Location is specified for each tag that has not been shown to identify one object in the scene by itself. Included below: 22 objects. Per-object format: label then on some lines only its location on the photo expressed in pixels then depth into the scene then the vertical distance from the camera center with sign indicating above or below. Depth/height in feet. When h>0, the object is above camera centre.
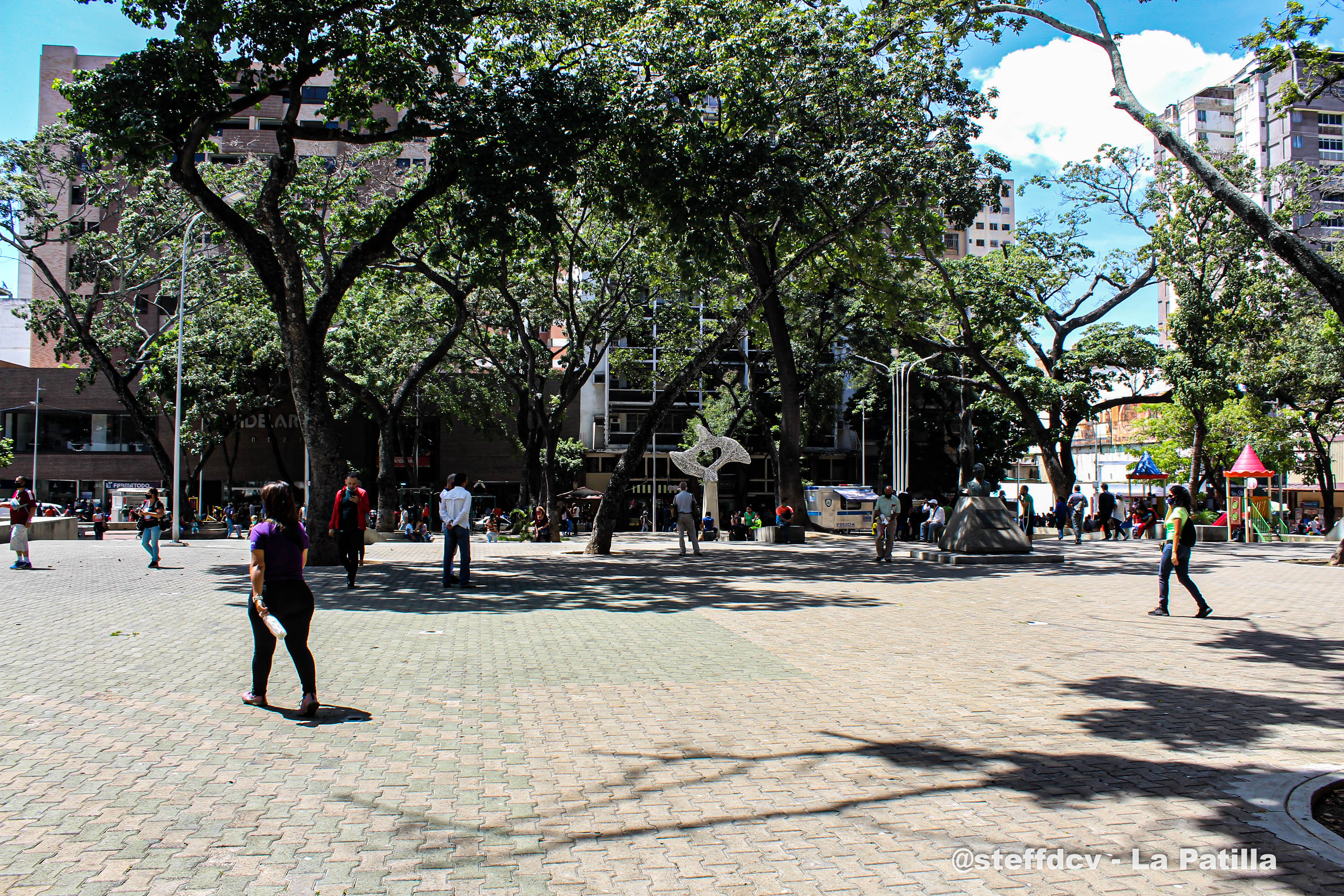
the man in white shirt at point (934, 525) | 84.28 -2.31
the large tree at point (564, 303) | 81.61 +19.76
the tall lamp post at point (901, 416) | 107.14 +10.66
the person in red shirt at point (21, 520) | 53.06 -1.51
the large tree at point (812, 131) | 56.54 +24.54
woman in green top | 34.32 -1.61
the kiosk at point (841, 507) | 140.15 -1.30
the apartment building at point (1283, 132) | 226.99 +94.13
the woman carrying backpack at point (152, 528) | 54.49 -1.95
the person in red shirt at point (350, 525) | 44.16 -1.38
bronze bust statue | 62.28 +0.94
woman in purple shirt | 19.22 -1.98
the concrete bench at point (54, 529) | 92.32 -3.49
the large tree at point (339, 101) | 46.85 +21.56
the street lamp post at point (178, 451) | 86.94 +4.13
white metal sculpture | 95.86 +4.47
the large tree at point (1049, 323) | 92.12 +18.19
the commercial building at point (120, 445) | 157.48 +8.82
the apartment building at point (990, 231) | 368.07 +108.48
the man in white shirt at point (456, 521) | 43.70 -1.14
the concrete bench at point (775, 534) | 89.04 -3.49
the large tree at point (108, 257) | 94.79 +27.22
